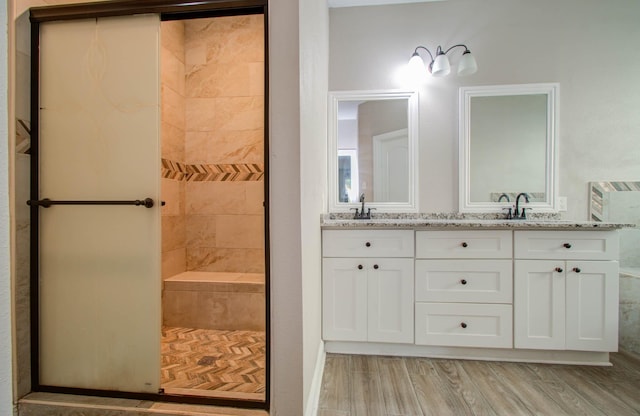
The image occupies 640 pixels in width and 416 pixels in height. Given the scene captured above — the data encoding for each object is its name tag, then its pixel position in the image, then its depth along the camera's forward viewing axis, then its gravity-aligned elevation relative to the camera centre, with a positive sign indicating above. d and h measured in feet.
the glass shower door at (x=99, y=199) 4.12 +0.05
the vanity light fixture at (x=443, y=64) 6.58 +3.48
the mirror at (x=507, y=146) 6.77 +1.48
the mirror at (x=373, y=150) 7.09 +1.44
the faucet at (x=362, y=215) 6.98 -0.28
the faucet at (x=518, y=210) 6.69 -0.14
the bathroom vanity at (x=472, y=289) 5.26 -1.74
